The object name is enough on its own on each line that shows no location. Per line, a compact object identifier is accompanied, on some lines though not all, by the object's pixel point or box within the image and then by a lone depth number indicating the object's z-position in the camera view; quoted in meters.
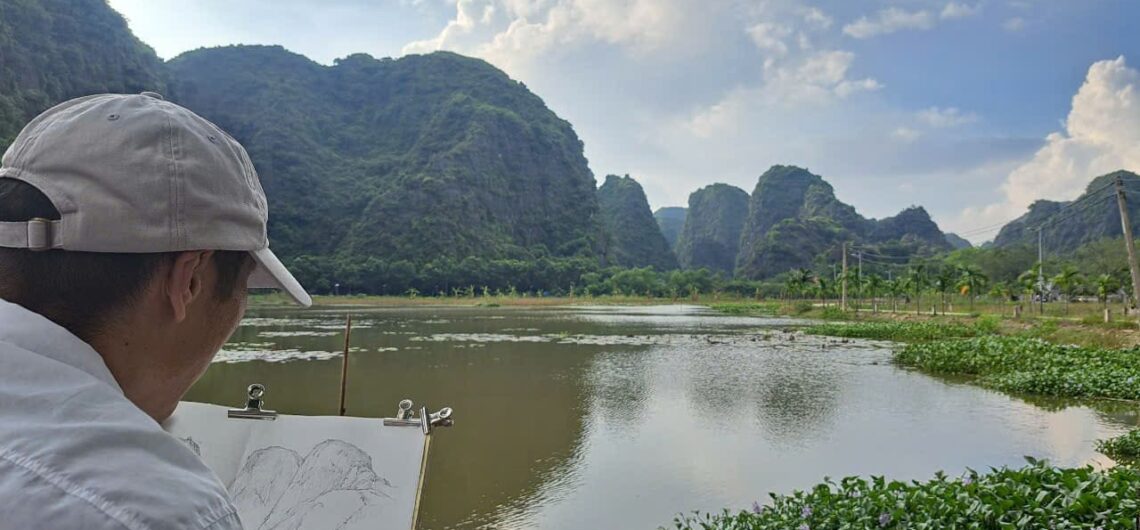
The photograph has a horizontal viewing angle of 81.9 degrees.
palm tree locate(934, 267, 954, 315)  31.31
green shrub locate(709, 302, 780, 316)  42.85
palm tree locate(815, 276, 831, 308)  45.88
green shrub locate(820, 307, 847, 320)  33.28
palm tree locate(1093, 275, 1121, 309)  21.77
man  0.52
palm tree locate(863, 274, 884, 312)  37.31
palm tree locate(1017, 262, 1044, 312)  27.73
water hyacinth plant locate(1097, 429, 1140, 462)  6.56
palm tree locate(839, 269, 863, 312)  40.17
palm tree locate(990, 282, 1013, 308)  32.38
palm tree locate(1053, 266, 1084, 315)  25.66
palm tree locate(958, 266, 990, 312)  34.28
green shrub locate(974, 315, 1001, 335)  20.81
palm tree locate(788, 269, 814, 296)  48.31
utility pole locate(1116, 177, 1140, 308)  12.88
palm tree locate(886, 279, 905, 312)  38.24
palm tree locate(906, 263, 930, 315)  34.75
